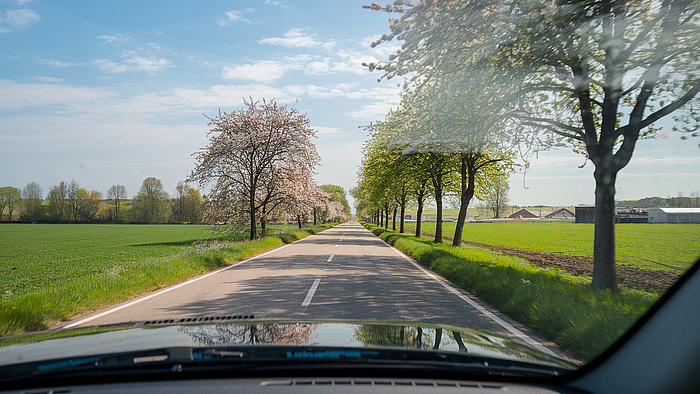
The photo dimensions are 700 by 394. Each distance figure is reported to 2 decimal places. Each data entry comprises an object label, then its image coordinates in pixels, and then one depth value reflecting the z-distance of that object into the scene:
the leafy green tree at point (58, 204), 92.50
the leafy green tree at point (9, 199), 89.73
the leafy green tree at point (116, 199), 98.38
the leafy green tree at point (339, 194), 117.47
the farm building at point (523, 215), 137.62
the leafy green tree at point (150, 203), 100.94
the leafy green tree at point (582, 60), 5.82
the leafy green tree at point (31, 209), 90.62
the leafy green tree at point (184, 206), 103.31
